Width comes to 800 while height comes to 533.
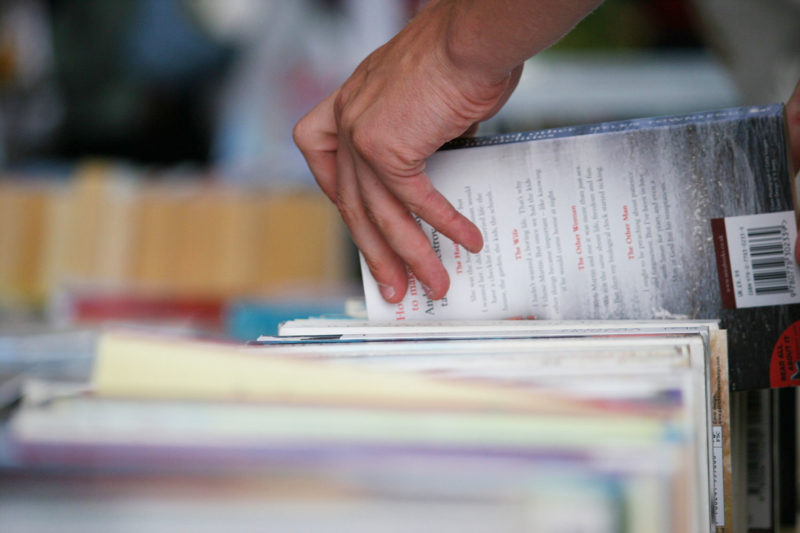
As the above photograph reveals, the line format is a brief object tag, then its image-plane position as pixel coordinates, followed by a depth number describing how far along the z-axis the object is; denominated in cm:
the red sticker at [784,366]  129
